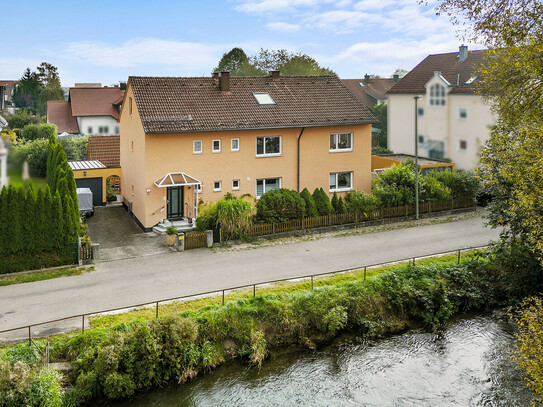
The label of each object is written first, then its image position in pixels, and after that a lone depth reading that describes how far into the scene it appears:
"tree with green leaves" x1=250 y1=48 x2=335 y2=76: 61.91
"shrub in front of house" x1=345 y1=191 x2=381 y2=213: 24.28
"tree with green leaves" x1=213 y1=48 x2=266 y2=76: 64.06
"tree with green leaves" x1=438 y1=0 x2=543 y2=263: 10.91
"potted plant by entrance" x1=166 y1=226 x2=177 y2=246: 21.22
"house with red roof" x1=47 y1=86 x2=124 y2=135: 51.69
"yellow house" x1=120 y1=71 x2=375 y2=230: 23.67
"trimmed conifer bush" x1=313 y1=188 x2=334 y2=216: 23.62
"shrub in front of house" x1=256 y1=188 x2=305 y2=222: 22.53
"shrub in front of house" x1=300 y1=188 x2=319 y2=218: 23.25
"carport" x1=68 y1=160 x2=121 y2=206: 28.59
